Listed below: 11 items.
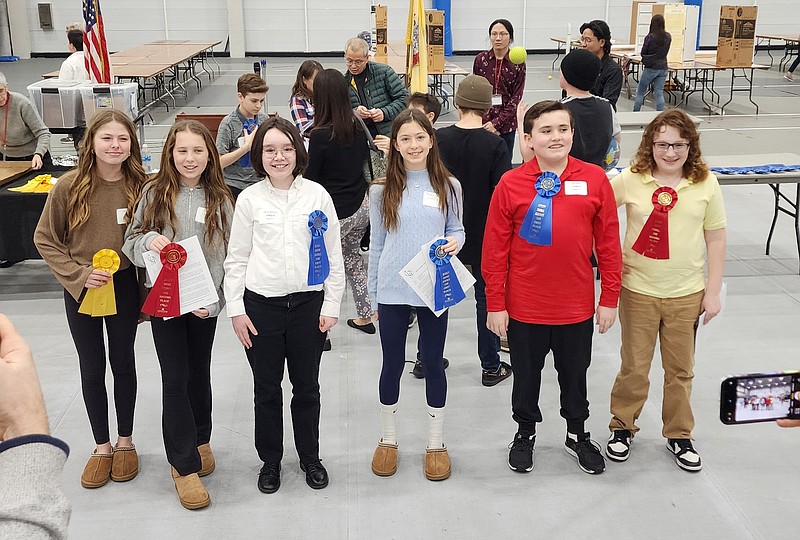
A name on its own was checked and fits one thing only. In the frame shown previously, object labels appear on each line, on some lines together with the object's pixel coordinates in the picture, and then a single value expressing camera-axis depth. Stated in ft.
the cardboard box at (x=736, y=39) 39.29
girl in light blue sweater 10.84
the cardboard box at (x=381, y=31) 42.65
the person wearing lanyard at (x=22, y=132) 18.69
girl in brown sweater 10.33
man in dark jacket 18.47
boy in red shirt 10.20
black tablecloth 17.31
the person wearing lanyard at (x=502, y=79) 22.67
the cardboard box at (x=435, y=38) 38.34
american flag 20.68
